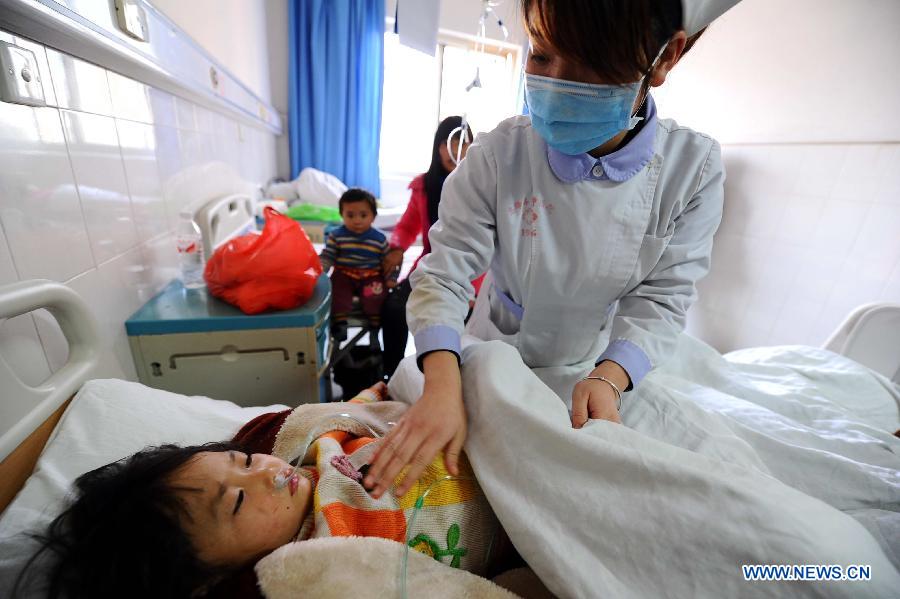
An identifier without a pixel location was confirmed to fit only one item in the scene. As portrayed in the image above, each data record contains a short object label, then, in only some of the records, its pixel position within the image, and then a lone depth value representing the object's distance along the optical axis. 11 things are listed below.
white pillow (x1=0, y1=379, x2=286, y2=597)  0.64
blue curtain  3.51
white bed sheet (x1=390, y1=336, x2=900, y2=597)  0.49
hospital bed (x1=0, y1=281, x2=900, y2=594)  0.65
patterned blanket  0.67
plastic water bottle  1.35
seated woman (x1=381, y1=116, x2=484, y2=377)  1.88
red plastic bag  1.22
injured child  0.57
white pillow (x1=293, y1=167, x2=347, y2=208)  3.33
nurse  0.69
